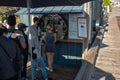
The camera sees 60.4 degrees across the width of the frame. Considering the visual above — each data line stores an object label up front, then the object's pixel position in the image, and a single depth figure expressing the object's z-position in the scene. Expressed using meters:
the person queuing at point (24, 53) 2.70
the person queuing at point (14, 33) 2.30
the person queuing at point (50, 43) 3.24
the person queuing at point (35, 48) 2.79
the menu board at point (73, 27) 3.62
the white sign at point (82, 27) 3.29
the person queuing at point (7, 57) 1.81
